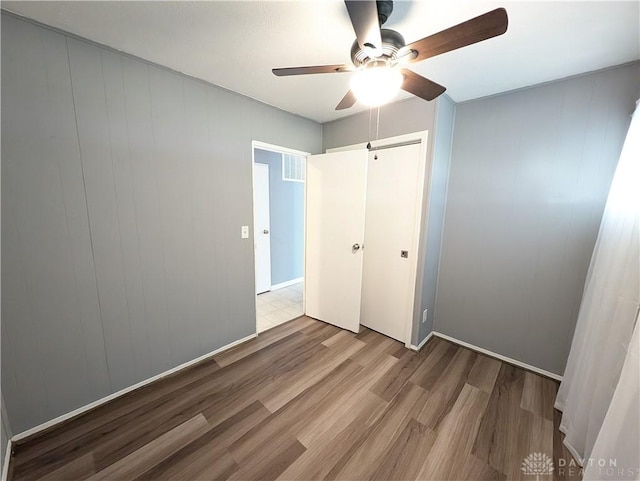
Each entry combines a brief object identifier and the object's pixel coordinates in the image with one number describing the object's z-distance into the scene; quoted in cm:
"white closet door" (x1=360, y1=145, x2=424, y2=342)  223
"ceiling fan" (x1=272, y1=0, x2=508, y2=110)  84
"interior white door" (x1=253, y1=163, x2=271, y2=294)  357
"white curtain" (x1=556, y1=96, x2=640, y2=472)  102
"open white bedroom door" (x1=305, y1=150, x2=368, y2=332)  244
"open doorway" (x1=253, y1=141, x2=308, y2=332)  355
